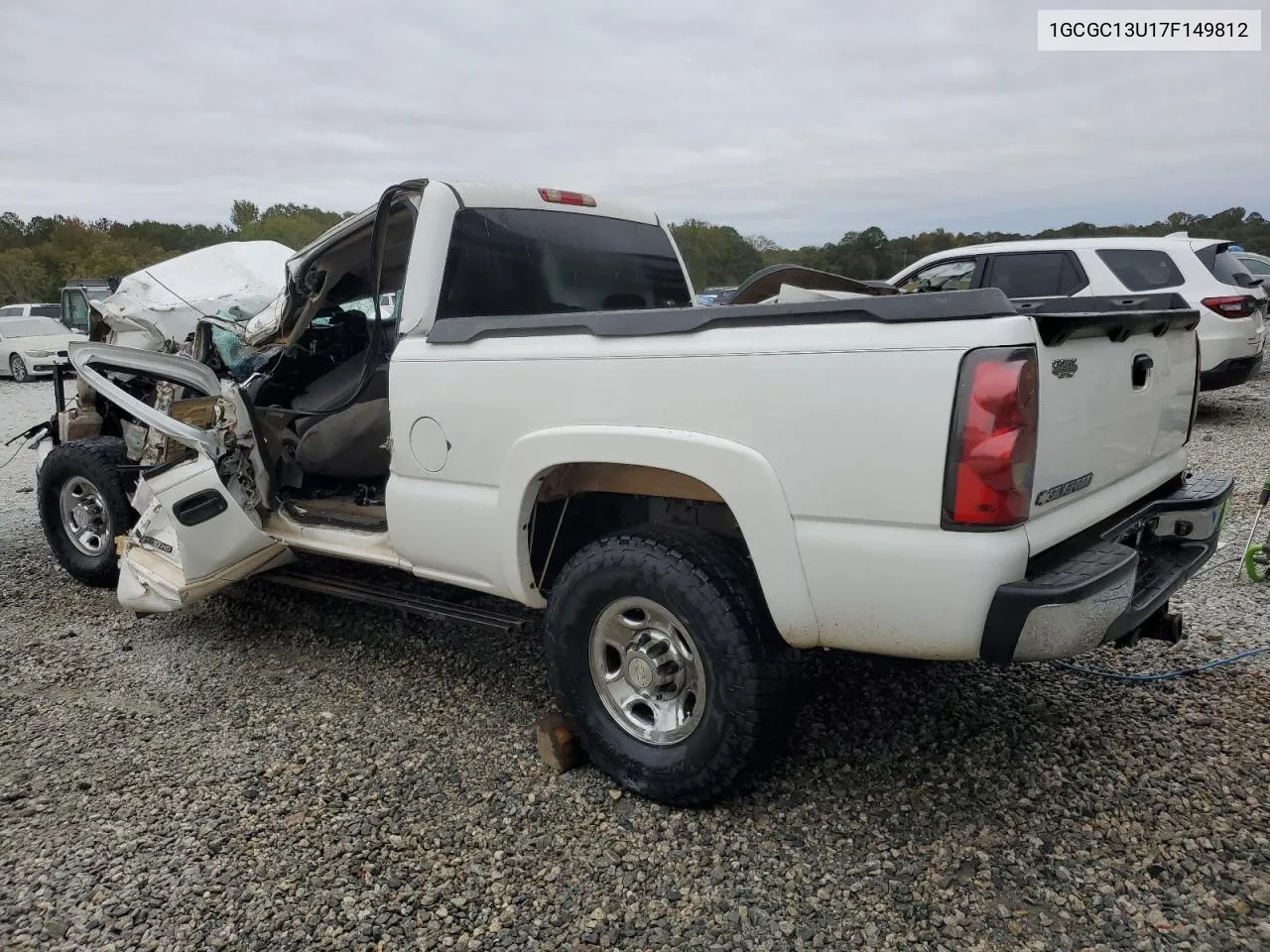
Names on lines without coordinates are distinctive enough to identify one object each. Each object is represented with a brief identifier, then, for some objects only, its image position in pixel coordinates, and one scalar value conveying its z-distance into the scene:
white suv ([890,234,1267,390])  8.27
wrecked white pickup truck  2.13
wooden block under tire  2.99
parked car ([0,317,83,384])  19.39
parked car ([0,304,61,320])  21.94
